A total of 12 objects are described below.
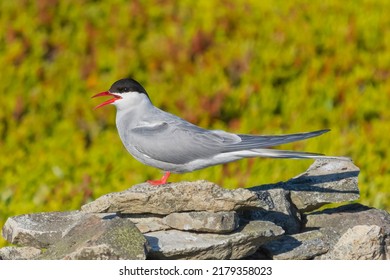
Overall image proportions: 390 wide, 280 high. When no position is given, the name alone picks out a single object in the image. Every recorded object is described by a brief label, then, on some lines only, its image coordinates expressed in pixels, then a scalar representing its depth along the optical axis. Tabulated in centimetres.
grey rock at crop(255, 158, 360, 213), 1334
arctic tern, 1252
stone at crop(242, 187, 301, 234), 1319
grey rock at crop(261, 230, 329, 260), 1280
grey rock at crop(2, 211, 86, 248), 1281
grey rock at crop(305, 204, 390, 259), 1353
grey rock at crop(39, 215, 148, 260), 1132
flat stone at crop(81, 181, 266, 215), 1224
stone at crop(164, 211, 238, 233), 1207
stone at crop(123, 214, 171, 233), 1270
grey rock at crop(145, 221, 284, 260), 1190
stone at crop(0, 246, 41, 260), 1309
